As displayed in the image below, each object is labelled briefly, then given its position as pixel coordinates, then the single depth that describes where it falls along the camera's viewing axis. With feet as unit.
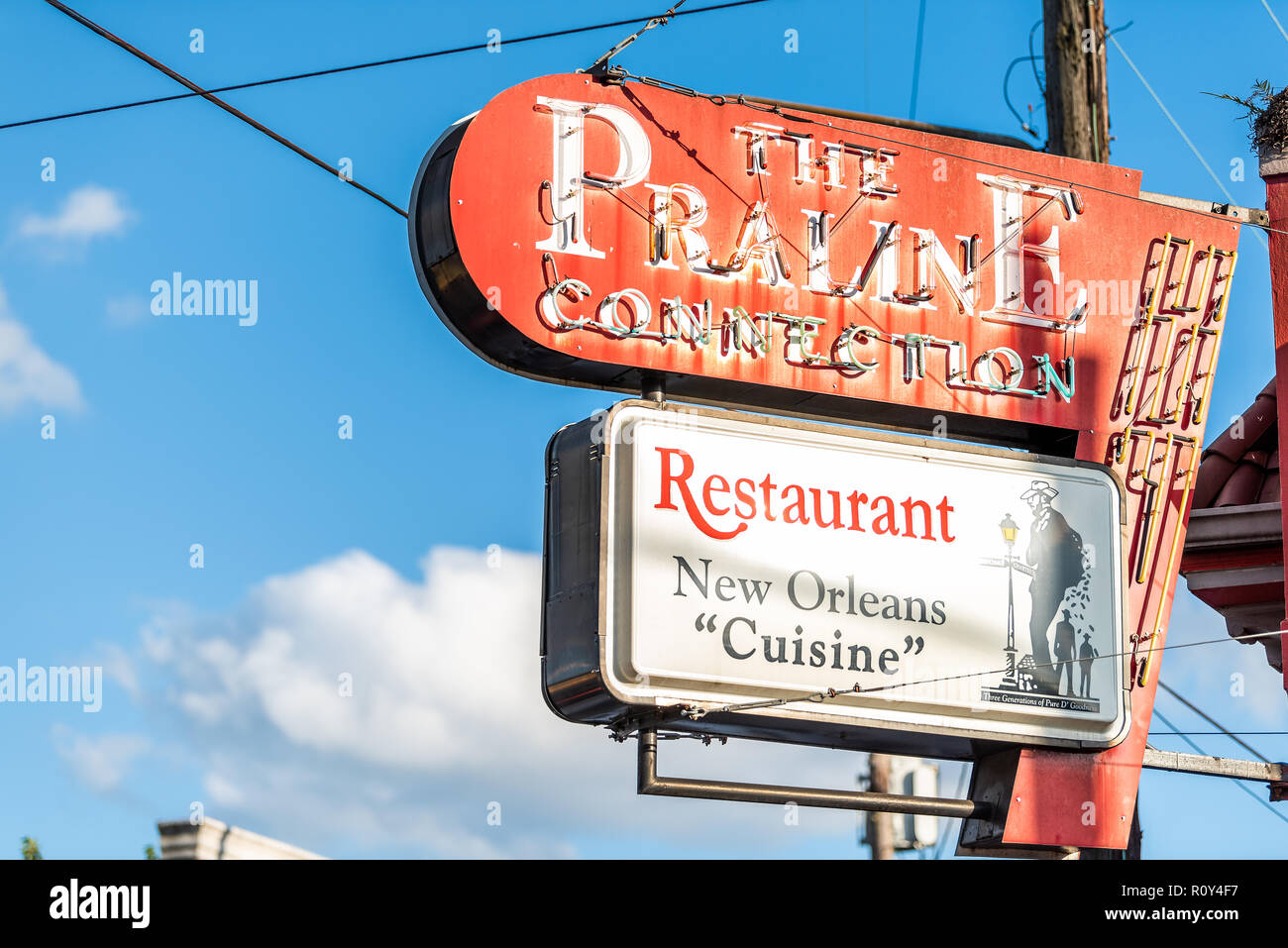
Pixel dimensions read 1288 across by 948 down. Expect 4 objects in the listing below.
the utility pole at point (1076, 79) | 40.34
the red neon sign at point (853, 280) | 30.55
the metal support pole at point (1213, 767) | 33.22
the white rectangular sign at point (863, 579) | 29.89
